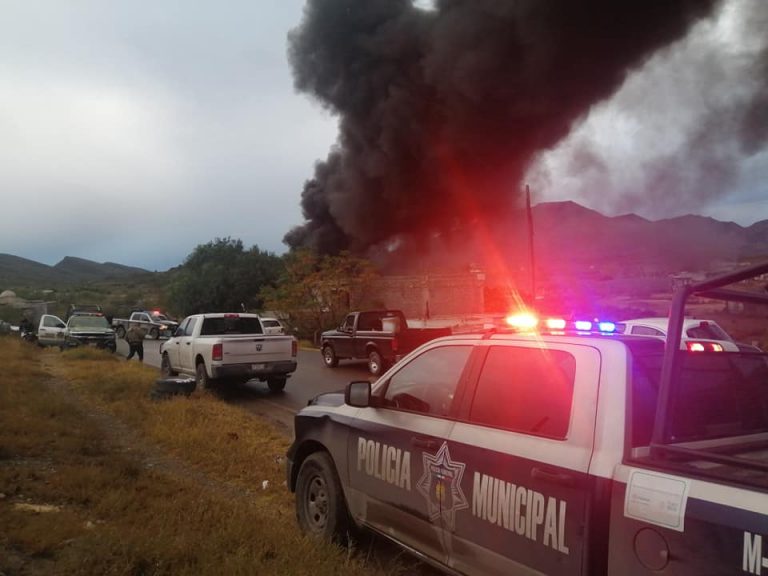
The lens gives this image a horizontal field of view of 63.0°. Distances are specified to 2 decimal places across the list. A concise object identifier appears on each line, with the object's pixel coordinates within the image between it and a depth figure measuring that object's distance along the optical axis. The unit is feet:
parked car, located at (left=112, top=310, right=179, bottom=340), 99.04
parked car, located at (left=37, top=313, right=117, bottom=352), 68.90
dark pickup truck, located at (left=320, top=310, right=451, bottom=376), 46.47
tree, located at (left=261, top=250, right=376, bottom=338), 89.35
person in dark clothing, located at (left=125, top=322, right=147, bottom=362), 57.36
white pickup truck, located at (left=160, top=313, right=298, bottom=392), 36.65
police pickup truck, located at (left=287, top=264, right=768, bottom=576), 6.84
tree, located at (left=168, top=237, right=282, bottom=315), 138.00
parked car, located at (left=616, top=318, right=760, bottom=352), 29.19
